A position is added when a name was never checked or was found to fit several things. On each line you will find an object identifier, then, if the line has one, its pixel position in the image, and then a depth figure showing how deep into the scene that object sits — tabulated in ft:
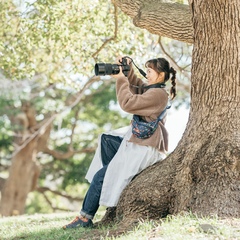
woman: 25.41
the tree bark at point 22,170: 78.45
